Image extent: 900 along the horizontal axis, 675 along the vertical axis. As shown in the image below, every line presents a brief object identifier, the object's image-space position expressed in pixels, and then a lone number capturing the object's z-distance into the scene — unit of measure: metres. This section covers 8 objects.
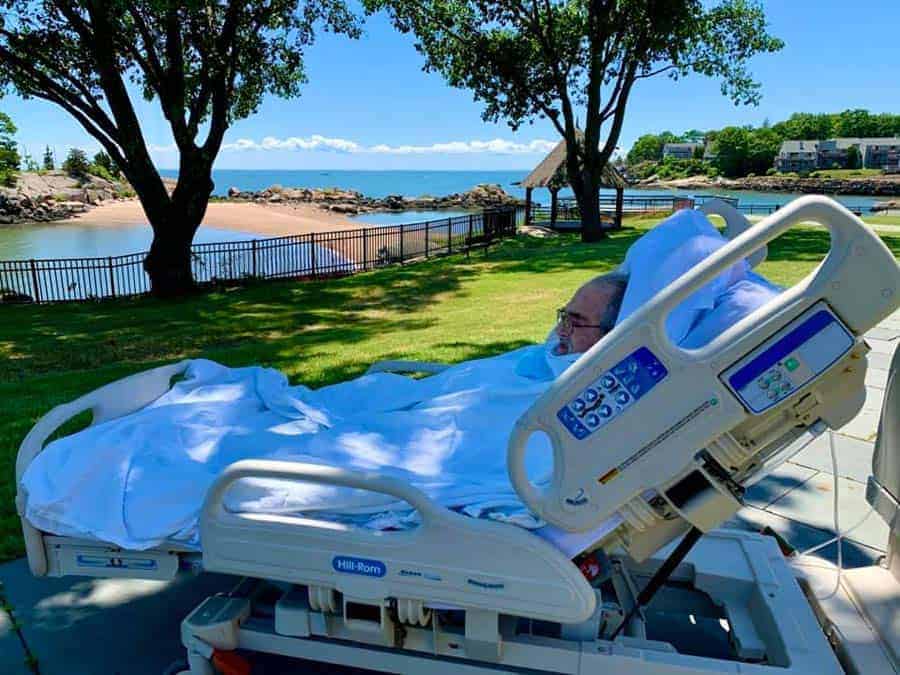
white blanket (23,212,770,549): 2.33
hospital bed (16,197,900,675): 1.85
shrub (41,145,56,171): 72.34
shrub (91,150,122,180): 69.89
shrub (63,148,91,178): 67.62
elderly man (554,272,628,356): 2.95
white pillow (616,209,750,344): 2.25
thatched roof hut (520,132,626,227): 26.33
